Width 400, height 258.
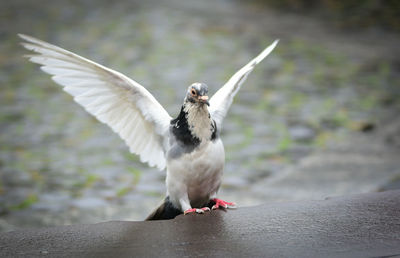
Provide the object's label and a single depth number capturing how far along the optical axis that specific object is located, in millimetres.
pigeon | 7219
